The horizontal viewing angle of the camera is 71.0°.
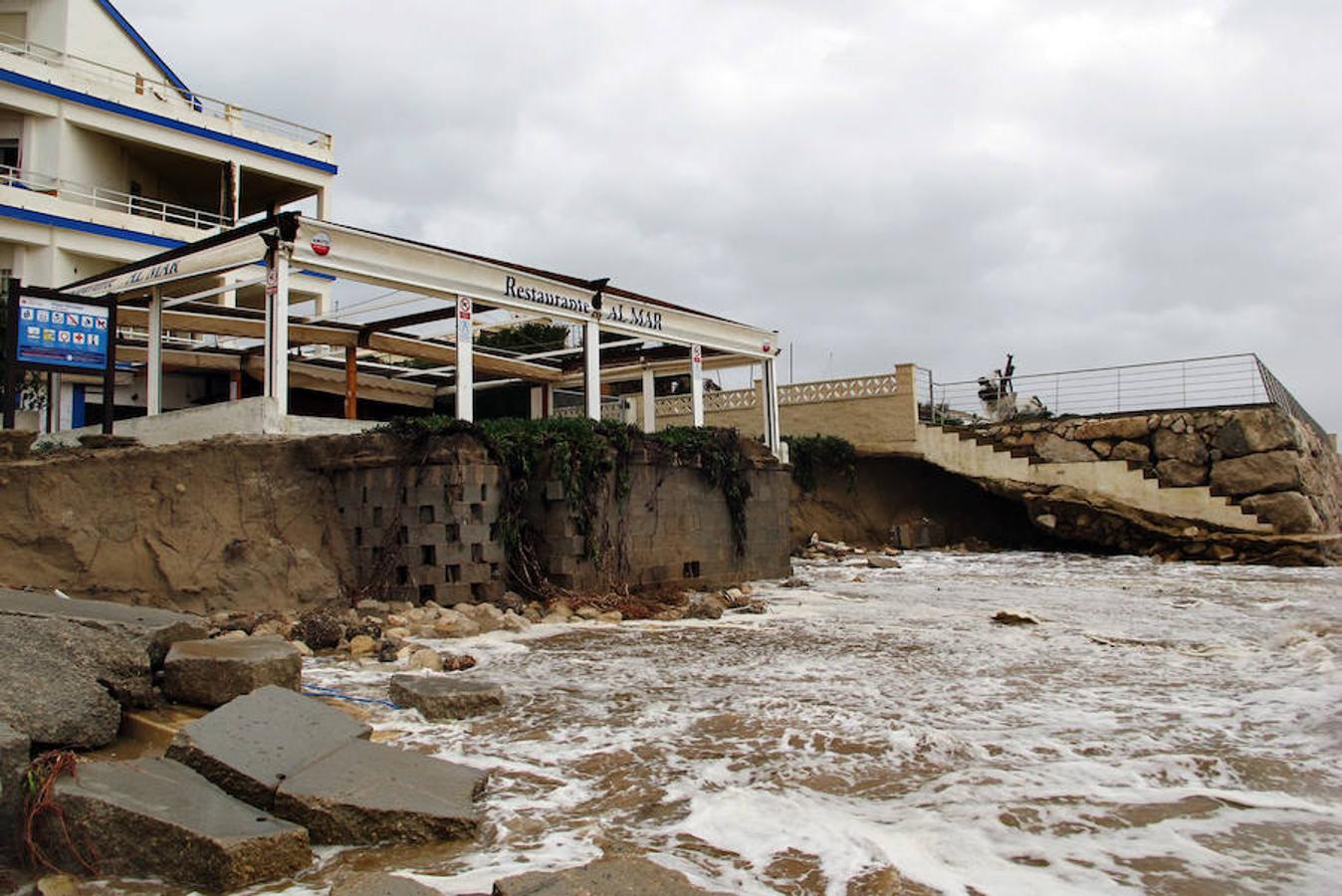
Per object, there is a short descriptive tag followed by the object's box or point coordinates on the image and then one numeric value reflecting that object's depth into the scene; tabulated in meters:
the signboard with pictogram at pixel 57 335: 11.23
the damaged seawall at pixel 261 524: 10.52
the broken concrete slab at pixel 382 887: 3.34
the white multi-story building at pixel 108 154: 21.95
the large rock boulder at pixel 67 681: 4.67
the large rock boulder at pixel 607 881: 3.36
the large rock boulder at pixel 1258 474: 21.39
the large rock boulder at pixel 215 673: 5.87
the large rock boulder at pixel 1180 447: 22.61
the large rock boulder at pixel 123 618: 5.89
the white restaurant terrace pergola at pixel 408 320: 12.60
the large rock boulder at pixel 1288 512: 20.94
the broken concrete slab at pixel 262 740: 4.24
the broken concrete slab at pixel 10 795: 3.93
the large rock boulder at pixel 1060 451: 23.78
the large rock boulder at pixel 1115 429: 23.48
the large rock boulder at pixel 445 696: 6.41
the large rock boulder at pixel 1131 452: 23.33
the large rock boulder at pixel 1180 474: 22.53
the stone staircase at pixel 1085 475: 21.84
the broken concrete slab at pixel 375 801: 4.12
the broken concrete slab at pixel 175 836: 3.68
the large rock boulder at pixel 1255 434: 21.84
